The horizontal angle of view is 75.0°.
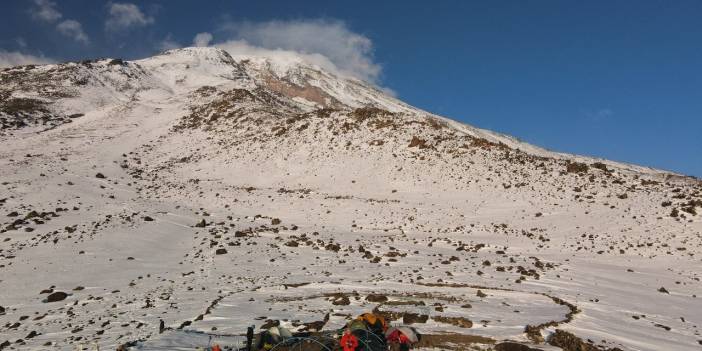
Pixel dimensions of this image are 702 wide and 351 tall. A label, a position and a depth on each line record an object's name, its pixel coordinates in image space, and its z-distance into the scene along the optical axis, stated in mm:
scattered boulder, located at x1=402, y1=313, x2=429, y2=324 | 14344
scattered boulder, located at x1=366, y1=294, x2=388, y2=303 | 16812
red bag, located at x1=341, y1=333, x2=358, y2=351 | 11156
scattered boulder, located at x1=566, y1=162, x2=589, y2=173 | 38531
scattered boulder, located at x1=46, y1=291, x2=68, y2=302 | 16672
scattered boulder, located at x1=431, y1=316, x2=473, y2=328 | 14164
